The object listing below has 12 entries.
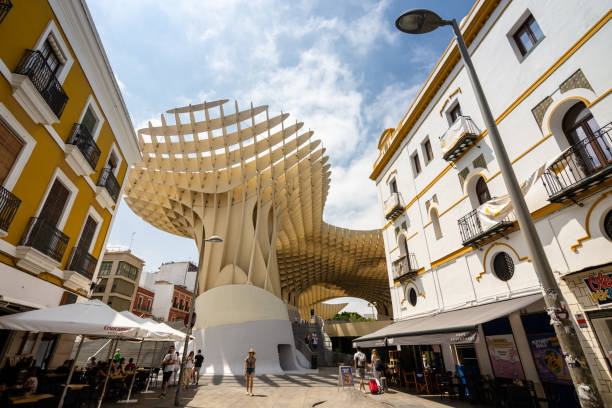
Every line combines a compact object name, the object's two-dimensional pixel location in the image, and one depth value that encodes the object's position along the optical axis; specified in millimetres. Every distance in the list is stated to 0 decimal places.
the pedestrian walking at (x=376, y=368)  13508
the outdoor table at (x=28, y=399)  6621
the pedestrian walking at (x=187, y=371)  14070
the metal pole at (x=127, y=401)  10734
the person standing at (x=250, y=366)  12398
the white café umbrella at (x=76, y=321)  7312
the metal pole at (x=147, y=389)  13336
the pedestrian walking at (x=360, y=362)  13586
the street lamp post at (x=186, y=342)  9898
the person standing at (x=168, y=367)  11914
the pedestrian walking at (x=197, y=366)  15602
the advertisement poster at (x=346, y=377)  12750
